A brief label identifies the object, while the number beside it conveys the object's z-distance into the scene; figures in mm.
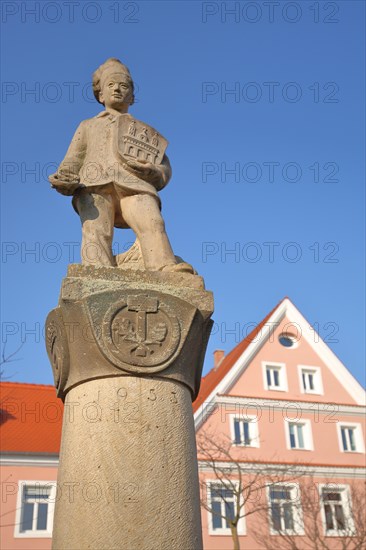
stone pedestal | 3918
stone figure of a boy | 5258
